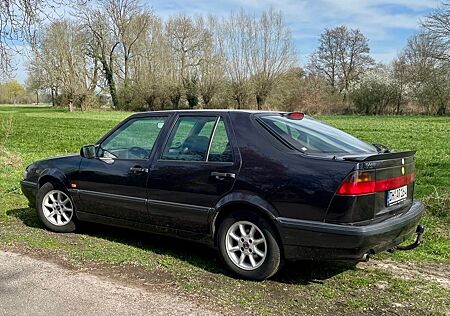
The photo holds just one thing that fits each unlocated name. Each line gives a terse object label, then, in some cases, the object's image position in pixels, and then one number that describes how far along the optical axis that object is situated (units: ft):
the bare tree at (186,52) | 203.51
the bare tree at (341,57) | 200.03
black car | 13.23
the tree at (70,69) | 174.50
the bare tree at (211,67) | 200.75
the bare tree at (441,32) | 133.60
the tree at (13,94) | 290.11
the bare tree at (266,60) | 197.36
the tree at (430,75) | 142.10
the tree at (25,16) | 34.58
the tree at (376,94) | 171.94
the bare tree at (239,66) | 199.21
